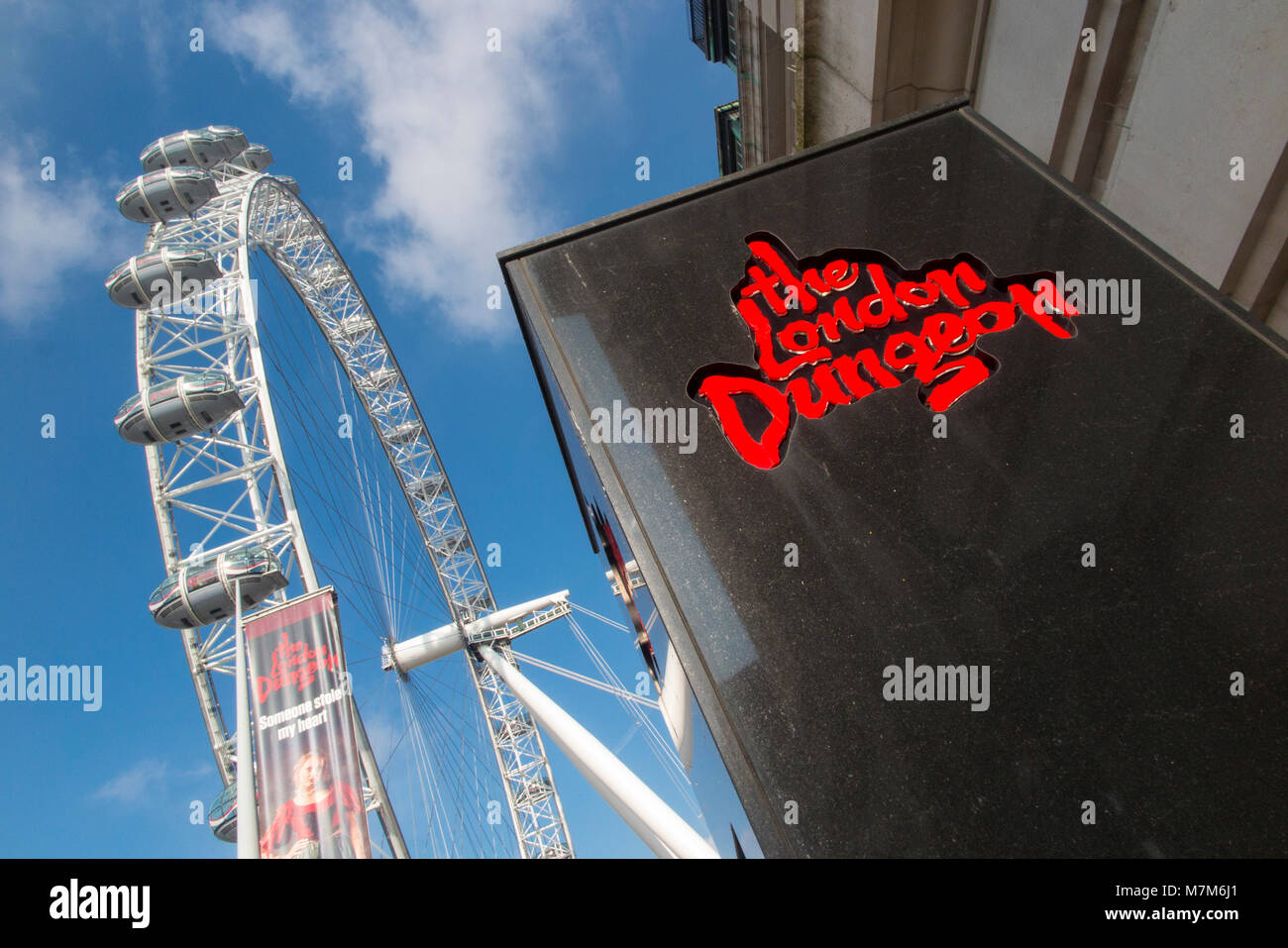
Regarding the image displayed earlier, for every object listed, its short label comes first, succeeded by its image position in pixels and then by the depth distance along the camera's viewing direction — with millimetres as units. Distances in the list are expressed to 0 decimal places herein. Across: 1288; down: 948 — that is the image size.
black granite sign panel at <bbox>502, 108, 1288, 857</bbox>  2771
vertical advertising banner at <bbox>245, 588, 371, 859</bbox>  11477
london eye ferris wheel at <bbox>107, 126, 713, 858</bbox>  16859
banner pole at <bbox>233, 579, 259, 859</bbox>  12097
